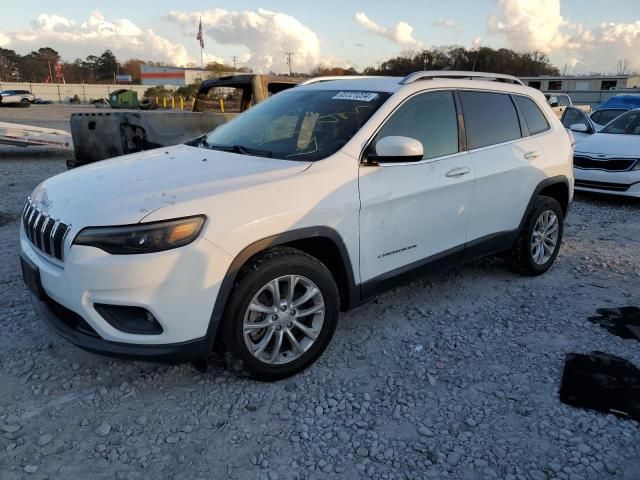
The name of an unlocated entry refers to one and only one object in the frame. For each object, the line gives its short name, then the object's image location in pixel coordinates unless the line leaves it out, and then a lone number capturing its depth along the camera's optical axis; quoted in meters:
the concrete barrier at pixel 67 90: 65.19
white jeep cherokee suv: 2.50
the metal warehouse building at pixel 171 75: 72.50
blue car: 12.40
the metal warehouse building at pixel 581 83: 55.31
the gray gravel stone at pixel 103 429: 2.58
